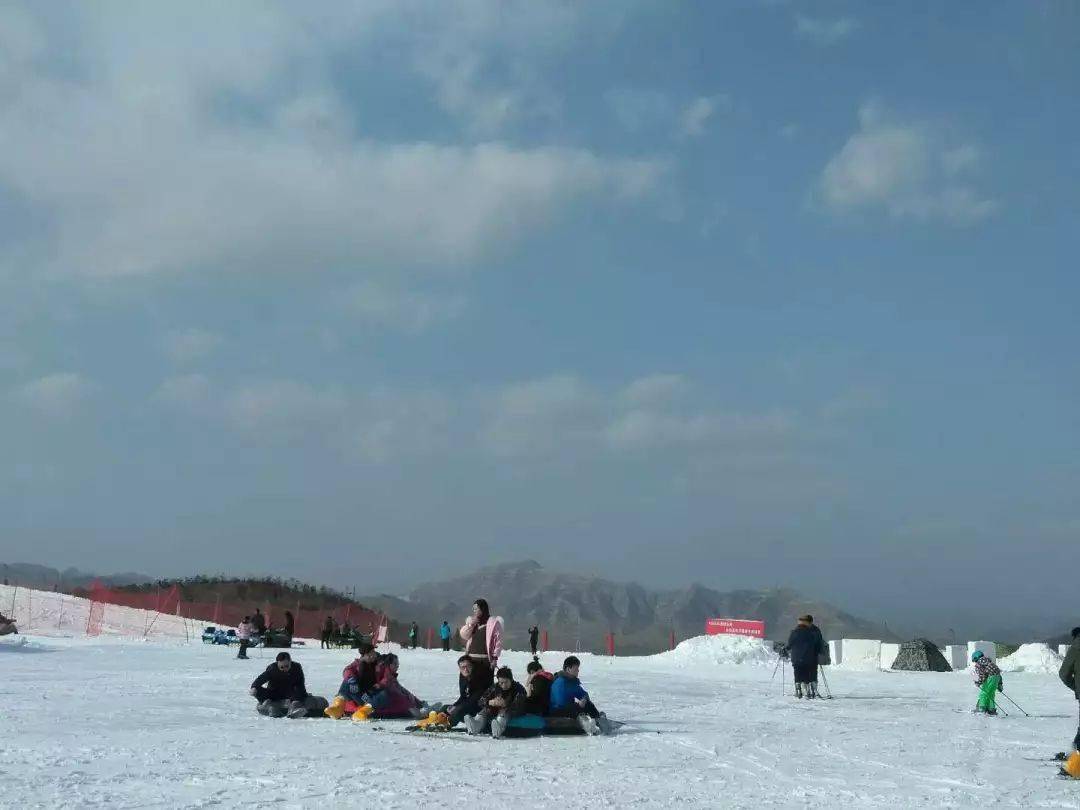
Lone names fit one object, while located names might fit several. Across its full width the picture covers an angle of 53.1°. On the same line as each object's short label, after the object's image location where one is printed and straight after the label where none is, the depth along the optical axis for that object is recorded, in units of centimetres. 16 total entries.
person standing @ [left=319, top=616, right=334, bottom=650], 3959
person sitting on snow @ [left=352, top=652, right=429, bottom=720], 1416
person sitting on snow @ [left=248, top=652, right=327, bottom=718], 1441
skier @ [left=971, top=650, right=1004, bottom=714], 1889
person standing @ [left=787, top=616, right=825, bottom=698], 2183
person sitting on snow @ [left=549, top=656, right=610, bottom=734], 1350
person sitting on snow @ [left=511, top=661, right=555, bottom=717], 1341
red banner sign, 4034
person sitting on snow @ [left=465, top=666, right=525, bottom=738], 1274
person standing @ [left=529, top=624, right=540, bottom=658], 3910
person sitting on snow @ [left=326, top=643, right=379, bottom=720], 1431
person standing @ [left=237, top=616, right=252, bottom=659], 2842
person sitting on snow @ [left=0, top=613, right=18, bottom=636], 3220
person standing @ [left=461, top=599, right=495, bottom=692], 1349
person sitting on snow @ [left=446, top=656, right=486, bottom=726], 1323
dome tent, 3819
